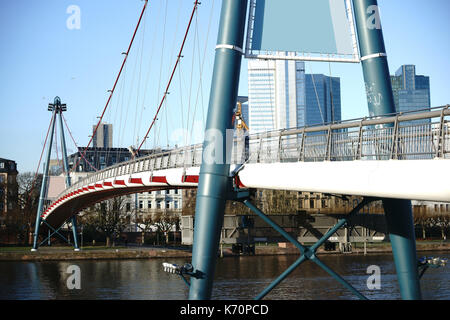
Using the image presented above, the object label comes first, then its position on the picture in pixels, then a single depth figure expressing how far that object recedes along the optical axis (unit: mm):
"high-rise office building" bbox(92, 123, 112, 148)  178875
